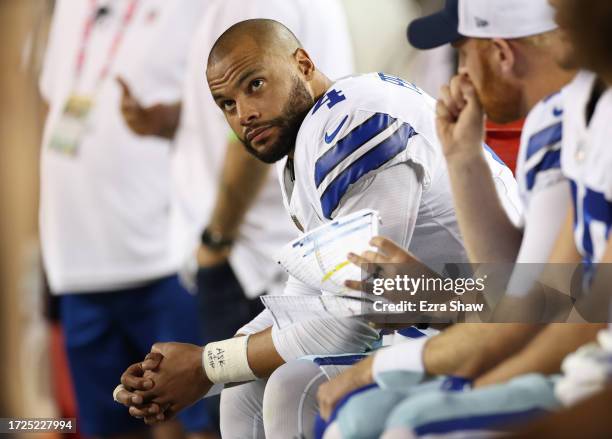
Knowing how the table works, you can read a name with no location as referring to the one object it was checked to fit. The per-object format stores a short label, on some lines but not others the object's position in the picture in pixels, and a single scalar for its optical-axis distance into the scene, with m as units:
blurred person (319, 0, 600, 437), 11.76
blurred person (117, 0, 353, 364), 13.25
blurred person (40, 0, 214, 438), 13.48
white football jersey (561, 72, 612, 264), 11.67
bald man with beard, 12.11
